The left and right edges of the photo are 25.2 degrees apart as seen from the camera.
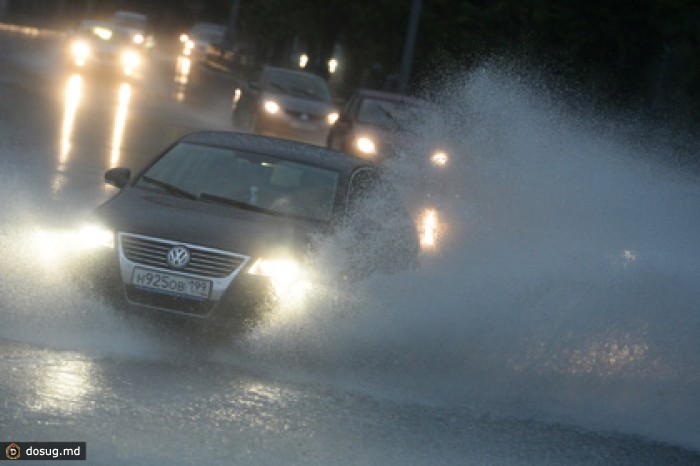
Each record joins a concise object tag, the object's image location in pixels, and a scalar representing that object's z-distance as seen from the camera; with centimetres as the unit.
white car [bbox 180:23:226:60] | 8838
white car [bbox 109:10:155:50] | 8125
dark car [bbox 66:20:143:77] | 4766
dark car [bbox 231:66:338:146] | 3259
